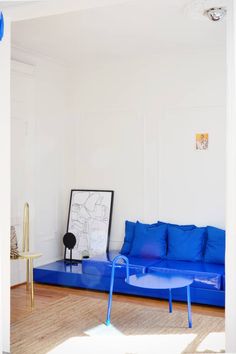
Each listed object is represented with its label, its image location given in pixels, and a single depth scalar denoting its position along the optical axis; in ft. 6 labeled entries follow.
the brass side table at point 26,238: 18.84
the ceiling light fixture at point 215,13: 15.11
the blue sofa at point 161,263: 17.10
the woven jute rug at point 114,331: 12.97
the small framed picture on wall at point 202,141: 20.04
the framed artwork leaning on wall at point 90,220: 21.61
